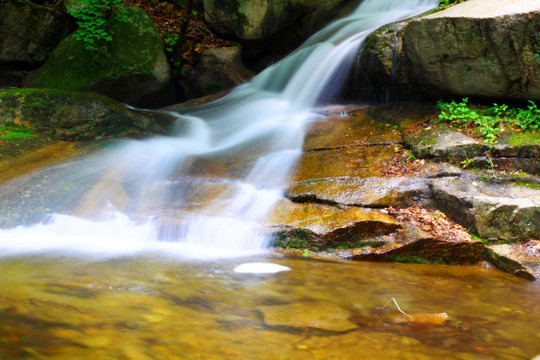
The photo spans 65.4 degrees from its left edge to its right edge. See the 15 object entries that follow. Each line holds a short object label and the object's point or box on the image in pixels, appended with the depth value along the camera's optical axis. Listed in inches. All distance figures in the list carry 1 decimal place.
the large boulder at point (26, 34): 373.1
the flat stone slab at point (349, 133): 247.3
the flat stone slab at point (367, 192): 200.4
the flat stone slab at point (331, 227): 187.0
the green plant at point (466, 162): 208.4
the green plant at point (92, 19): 350.0
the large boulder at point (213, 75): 409.1
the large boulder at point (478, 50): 220.5
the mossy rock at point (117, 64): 349.7
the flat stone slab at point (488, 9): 221.0
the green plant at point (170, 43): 410.1
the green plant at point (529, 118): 218.5
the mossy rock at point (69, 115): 277.9
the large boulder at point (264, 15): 420.2
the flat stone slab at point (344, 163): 219.0
